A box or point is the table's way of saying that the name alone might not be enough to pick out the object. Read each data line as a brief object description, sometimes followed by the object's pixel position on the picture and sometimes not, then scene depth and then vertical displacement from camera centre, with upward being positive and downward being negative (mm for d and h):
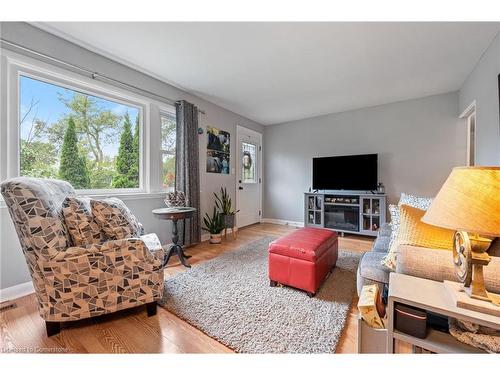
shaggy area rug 1263 -945
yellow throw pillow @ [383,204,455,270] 1088 -273
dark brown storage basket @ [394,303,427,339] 845 -562
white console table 759 -476
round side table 2195 -354
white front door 4254 +161
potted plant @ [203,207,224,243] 3279 -686
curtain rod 1727 +1133
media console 3438 -491
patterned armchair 1230 -525
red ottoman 1730 -669
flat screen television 3525 +202
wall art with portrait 3560 +592
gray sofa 878 -397
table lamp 733 -116
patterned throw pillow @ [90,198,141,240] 1537 -277
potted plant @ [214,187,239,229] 3520 -405
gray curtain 2969 +272
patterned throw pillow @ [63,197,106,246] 1421 -280
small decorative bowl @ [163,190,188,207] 2469 -188
